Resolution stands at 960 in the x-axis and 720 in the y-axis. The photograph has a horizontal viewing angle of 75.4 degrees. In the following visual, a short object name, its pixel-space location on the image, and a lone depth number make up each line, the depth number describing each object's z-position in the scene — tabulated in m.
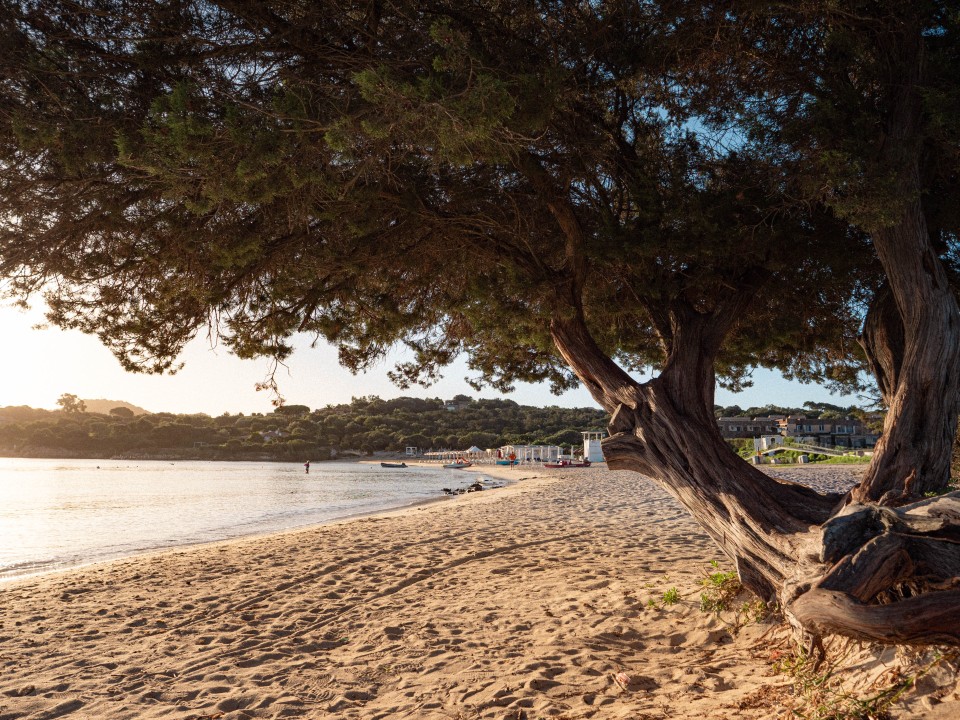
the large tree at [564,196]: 3.66
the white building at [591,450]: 57.44
